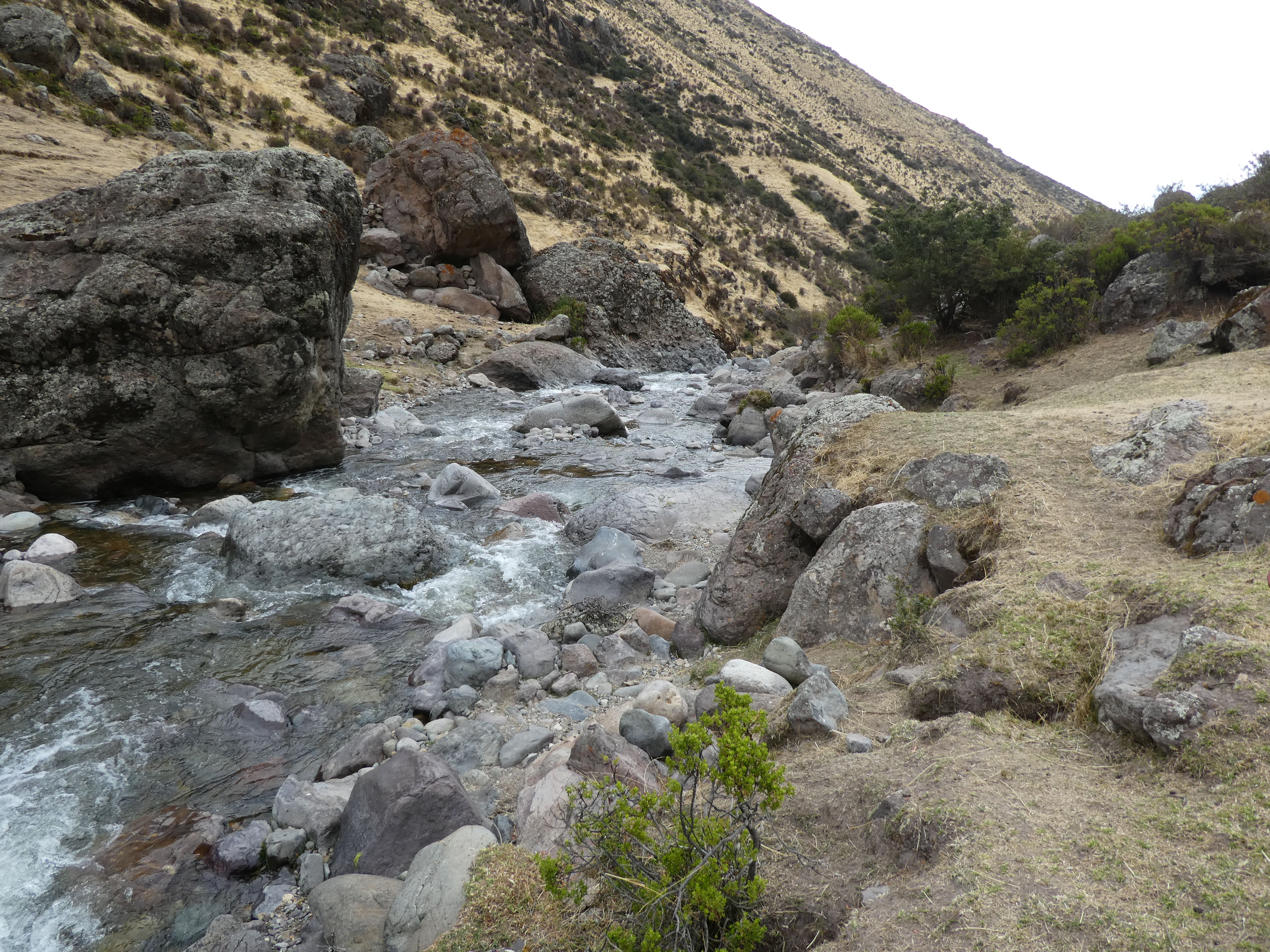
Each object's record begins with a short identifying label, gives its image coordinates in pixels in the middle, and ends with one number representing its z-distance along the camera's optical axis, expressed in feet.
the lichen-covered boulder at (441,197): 63.31
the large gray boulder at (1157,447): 14.73
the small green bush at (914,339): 44.27
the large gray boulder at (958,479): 14.92
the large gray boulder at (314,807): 11.25
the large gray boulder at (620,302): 68.80
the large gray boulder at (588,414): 41.52
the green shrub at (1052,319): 36.55
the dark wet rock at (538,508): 27.12
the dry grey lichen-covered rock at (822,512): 16.51
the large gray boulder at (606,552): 21.80
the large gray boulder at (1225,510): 11.02
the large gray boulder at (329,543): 20.71
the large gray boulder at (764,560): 16.52
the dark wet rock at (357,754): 12.87
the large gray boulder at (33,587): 17.76
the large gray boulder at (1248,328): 26.68
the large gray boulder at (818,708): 10.42
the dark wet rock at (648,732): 11.89
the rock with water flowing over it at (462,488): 28.17
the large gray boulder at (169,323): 24.22
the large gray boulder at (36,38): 50.52
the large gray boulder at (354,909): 8.96
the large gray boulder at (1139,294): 35.24
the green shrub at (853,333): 48.91
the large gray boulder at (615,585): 19.77
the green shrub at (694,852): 6.84
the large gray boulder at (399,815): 10.33
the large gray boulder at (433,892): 8.66
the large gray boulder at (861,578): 13.80
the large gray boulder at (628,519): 24.84
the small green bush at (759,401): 44.83
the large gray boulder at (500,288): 64.34
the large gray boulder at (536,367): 52.01
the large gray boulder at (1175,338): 29.60
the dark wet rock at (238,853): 10.67
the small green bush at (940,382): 37.45
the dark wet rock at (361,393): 38.78
